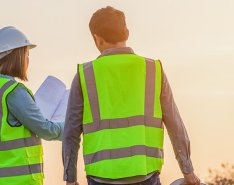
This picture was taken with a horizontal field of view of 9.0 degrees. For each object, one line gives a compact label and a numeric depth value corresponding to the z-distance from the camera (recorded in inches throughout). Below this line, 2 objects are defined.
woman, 458.2
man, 401.9
